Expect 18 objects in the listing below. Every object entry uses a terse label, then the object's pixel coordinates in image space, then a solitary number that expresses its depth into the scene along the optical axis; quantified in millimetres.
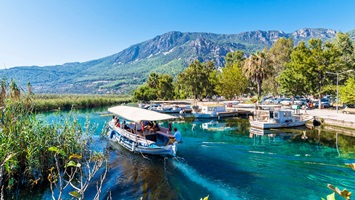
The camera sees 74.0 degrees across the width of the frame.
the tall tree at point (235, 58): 85688
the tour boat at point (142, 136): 18391
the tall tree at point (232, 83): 66625
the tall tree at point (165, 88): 80438
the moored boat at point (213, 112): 44794
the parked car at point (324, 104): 47450
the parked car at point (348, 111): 37125
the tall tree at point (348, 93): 35031
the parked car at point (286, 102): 53572
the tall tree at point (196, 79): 69750
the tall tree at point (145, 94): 81250
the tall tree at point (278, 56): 73562
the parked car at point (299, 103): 52572
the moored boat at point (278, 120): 32000
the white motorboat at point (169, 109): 51556
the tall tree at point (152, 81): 84419
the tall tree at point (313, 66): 42969
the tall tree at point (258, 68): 57562
